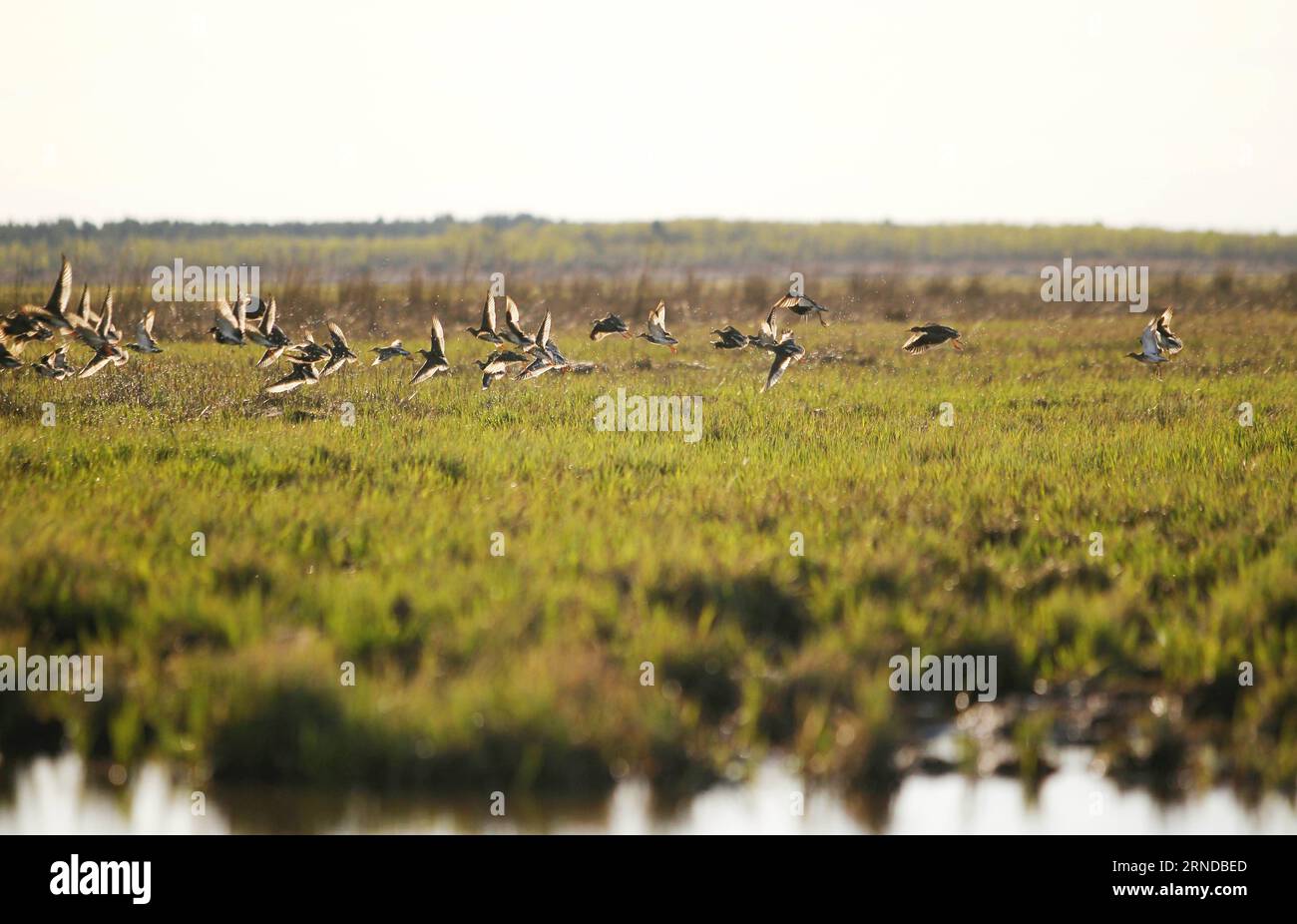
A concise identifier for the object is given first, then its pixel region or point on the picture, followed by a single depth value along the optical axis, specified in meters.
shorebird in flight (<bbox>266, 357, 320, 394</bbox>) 14.89
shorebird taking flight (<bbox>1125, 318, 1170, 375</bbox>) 17.16
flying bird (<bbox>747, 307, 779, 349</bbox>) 15.69
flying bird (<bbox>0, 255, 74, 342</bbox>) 13.53
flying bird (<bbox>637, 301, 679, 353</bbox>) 16.83
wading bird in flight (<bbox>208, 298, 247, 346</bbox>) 14.96
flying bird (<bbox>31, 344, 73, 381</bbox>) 15.93
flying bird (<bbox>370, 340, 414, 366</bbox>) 16.27
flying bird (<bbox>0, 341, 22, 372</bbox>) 14.45
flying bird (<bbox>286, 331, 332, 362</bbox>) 15.58
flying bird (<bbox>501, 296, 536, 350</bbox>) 16.14
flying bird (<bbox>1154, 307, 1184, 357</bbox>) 17.19
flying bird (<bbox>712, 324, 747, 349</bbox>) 16.45
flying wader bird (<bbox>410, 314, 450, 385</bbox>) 15.64
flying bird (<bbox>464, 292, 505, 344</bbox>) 15.48
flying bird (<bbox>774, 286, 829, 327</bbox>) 16.02
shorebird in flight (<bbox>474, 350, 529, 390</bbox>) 15.51
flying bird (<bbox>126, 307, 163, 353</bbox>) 16.11
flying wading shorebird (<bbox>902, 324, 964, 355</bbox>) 16.27
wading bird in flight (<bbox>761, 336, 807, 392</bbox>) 15.55
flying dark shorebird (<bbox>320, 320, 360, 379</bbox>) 15.88
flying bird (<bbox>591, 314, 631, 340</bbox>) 16.08
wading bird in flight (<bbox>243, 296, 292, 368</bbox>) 15.44
